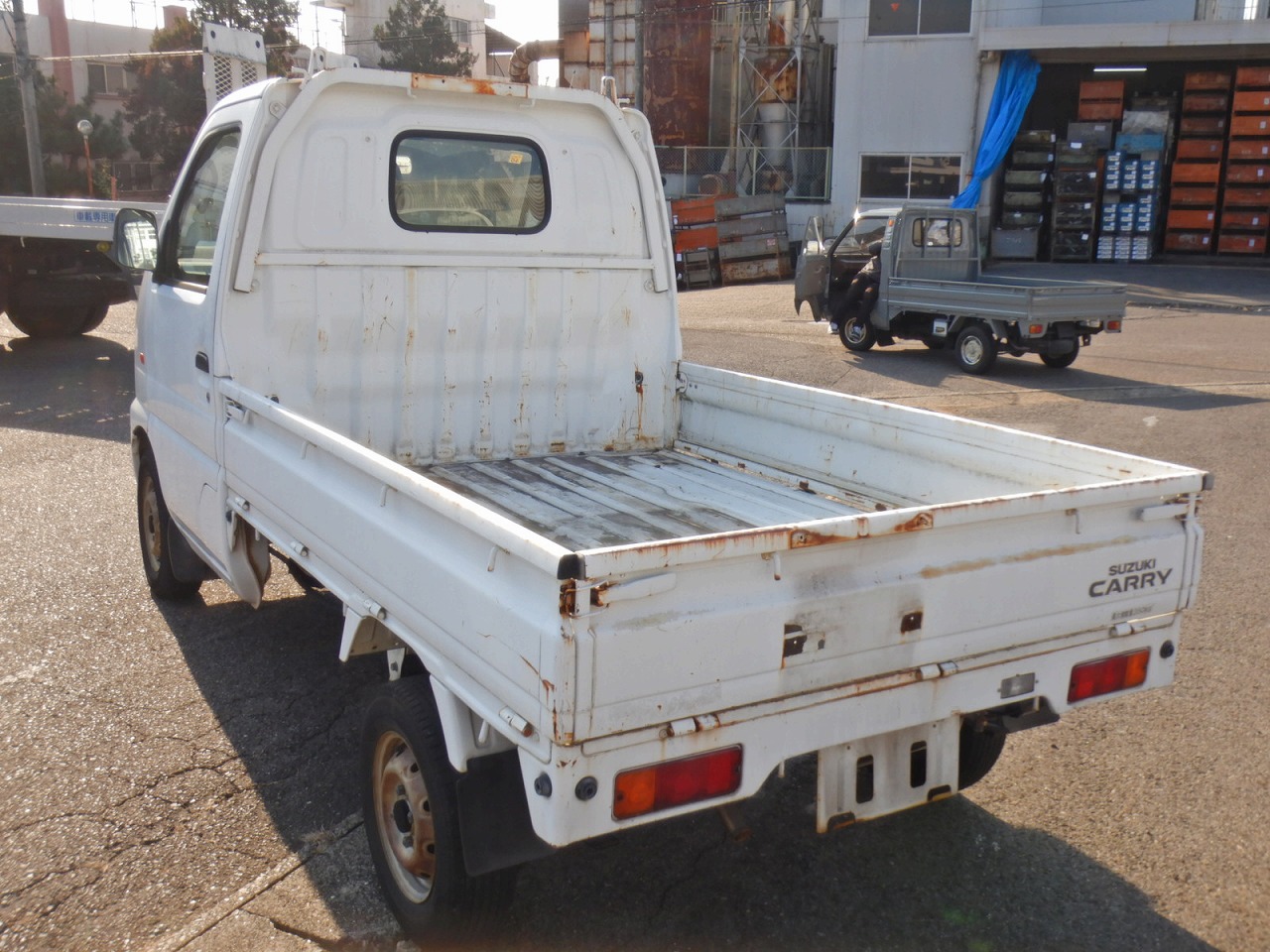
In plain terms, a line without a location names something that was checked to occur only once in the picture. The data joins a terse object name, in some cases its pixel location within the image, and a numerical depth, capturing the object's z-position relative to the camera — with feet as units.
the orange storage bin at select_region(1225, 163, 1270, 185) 75.20
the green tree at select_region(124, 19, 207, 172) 143.23
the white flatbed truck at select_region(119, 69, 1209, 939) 8.25
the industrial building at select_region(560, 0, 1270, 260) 76.23
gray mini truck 42.01
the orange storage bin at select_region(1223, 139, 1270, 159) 74.95
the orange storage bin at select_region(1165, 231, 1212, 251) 78.12
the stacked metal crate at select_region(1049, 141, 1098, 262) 77.66
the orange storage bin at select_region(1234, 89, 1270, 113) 74.19
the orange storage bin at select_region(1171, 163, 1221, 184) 76.43
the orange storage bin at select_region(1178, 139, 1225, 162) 76.48
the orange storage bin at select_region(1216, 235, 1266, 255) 77.15
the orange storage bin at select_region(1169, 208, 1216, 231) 77.61
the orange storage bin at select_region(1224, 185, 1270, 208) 75.87
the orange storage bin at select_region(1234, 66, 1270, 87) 74.59
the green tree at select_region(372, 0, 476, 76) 163.22
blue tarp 78.48
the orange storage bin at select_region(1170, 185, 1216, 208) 77.10
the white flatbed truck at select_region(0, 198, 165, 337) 41.06
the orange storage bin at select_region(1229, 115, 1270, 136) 74.59
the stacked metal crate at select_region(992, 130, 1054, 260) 80.02
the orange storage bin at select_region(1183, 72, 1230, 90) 75.72
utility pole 91.04
